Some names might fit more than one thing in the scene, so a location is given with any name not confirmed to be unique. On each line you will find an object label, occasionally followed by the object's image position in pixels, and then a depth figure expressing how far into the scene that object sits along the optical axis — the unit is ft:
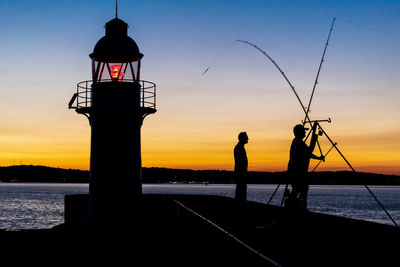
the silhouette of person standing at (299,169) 27.78
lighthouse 46.93
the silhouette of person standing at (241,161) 34.47
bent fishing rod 36.25
